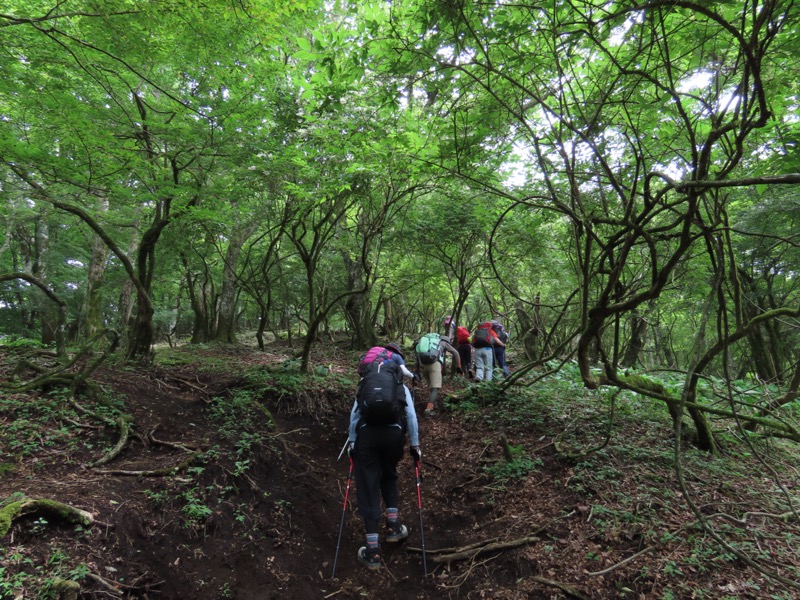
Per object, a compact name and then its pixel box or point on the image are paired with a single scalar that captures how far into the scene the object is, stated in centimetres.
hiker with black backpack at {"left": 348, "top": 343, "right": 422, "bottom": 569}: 436
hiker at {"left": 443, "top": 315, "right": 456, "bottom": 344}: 1077
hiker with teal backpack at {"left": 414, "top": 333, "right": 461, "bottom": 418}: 802
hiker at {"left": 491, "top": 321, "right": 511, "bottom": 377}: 1061
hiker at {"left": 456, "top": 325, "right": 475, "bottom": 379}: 1089
